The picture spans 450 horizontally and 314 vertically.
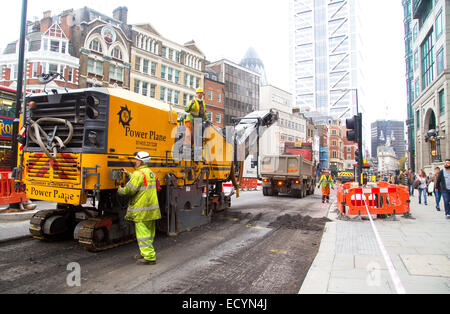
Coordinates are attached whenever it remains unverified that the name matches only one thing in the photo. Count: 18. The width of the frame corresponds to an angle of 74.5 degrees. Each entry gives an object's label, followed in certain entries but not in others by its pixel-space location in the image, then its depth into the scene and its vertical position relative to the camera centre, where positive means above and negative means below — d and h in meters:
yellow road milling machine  5.15 +0.28
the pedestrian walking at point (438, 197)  10.94 -0.79
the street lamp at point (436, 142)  23.06 +2.91
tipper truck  16.69 +0.03
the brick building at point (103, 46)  30.45 +13.79
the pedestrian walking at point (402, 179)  23.60 -0.19
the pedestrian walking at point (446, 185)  9.19 -0.24
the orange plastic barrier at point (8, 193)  8.62 -0.60
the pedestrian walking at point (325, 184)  14.56 -0.42
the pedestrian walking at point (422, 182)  13.95 -0.24
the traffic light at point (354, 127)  9.32 +1.57
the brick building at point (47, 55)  28.72 +11.70
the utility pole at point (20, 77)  8.07 +2.58
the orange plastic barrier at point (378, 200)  9.10 -0.73
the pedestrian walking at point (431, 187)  14.96 -0.52
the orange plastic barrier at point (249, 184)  22.37 -0.68
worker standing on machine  7.16 +1.58
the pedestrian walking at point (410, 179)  18.72 -0.14
